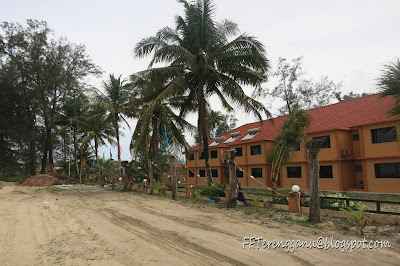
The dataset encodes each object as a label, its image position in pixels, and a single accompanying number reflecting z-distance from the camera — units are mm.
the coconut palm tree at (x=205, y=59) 14938
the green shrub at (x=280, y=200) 11085
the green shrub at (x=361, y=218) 6993
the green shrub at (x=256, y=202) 10836
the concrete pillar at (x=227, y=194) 13023
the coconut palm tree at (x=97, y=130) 29770
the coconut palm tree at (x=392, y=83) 7457
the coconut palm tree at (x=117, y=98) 22844
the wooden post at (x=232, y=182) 11883
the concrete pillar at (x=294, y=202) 10155
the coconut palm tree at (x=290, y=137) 13742
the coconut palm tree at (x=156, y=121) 16766
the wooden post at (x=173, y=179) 15102
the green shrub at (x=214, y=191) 14199
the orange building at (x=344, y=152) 16875
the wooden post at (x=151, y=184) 18330
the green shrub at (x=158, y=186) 18550
